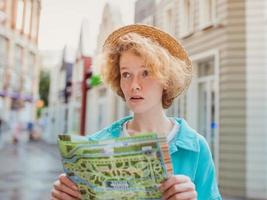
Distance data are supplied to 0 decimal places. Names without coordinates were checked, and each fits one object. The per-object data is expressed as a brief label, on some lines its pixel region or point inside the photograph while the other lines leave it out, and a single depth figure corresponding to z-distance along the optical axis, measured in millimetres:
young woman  729
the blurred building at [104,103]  9273
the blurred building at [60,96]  9780
